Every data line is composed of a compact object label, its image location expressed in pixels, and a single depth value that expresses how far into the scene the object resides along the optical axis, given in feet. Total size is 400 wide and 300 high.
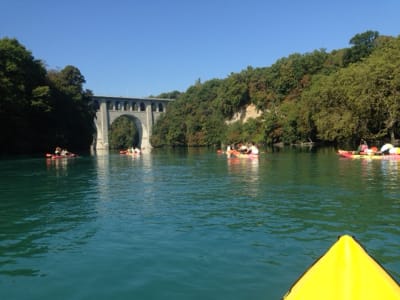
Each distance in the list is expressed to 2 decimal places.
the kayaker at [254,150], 133.18
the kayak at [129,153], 208.72
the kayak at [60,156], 153.58
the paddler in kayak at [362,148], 121.39
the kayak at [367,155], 110.29
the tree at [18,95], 173.99
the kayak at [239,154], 132.57
